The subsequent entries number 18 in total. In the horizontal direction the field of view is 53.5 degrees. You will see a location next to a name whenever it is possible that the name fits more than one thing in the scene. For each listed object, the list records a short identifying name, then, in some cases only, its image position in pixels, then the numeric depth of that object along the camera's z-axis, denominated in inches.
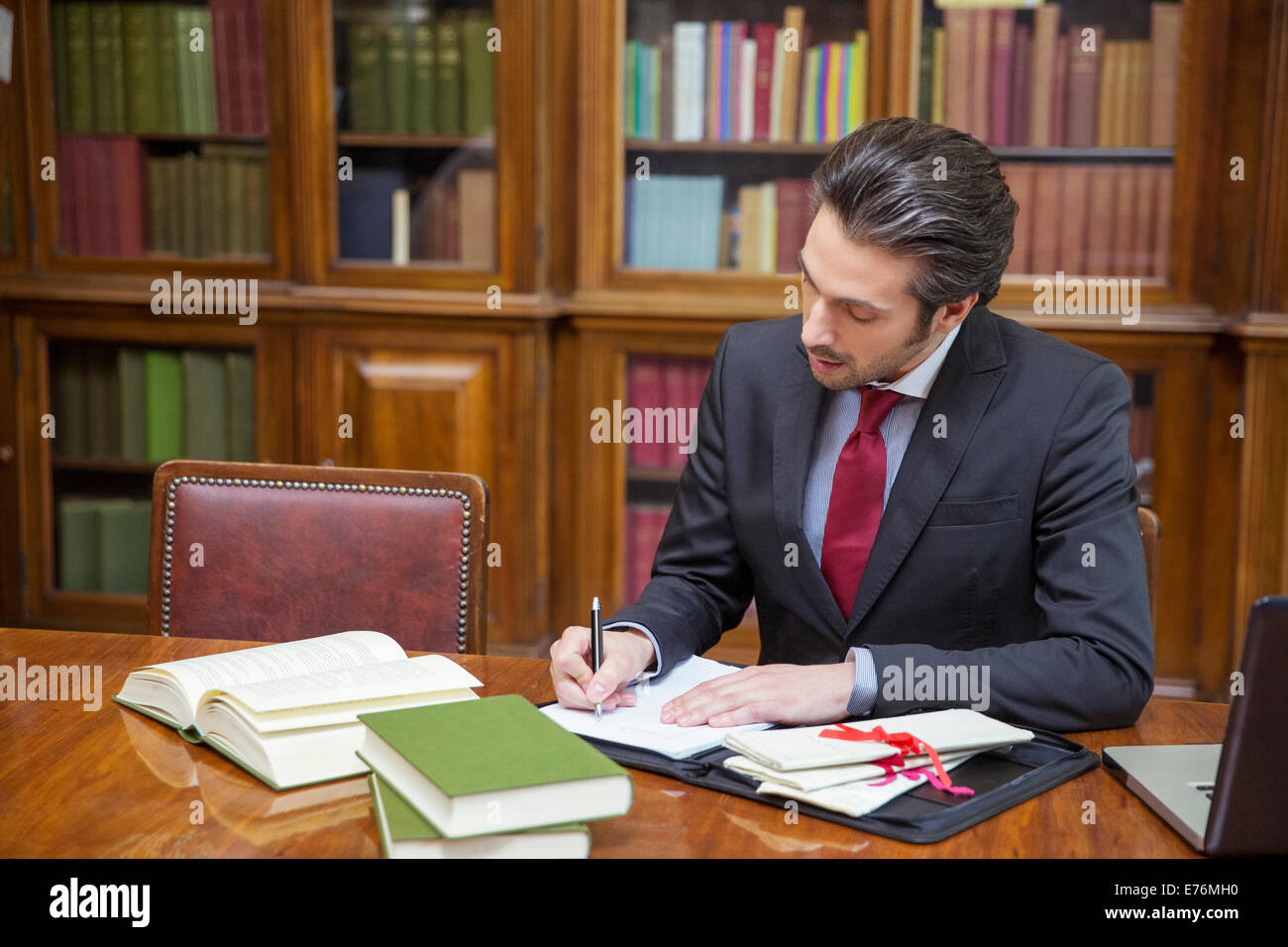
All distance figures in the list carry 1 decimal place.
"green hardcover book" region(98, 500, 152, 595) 139.3
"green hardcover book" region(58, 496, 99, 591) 139.6
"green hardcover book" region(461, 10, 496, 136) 124.9
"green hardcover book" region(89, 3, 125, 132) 133.0
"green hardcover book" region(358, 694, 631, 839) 36.4
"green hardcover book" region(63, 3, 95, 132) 133.6
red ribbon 42.8
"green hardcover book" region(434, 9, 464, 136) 126.1
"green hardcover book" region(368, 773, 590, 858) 36.8
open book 44.0
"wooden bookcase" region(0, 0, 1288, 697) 117.8
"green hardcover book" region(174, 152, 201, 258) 134.0
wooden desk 39.2
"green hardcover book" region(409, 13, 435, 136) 127.5
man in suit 50.9
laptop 36.2
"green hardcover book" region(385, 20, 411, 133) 128.3
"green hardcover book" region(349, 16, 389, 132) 127.6
